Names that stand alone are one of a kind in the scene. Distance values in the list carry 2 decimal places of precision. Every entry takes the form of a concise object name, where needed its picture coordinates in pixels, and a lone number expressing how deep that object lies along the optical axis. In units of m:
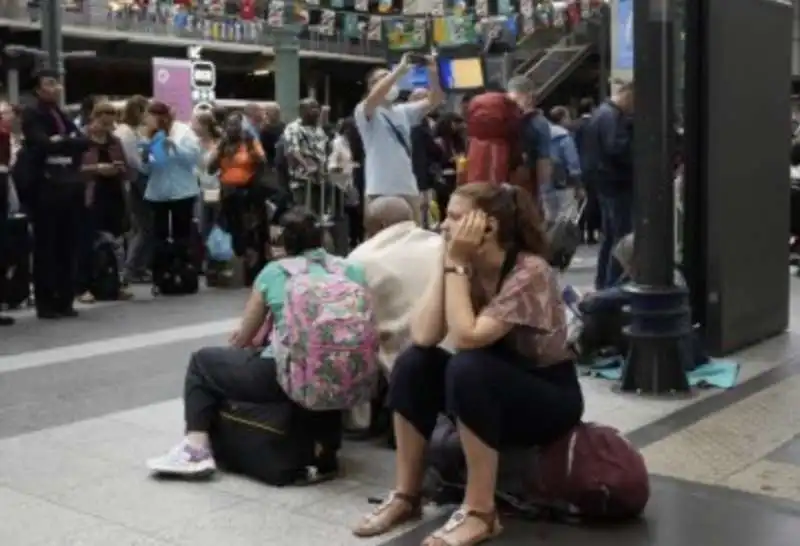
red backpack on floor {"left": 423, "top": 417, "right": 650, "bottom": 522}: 4.18
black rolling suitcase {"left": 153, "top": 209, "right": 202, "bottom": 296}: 10.73
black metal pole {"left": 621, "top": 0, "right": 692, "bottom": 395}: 6.24
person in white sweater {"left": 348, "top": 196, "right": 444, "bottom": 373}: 5.15
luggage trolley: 11.58
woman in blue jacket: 10.84
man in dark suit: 8.96
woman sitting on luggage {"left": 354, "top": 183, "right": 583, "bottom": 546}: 3.96
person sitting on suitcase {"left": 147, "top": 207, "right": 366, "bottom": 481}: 4.79
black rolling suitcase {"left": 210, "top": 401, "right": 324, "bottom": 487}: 4.72
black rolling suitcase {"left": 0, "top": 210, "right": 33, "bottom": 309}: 9.56
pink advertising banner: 18.33
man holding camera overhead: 8.52
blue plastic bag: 11.27
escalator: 30.33
